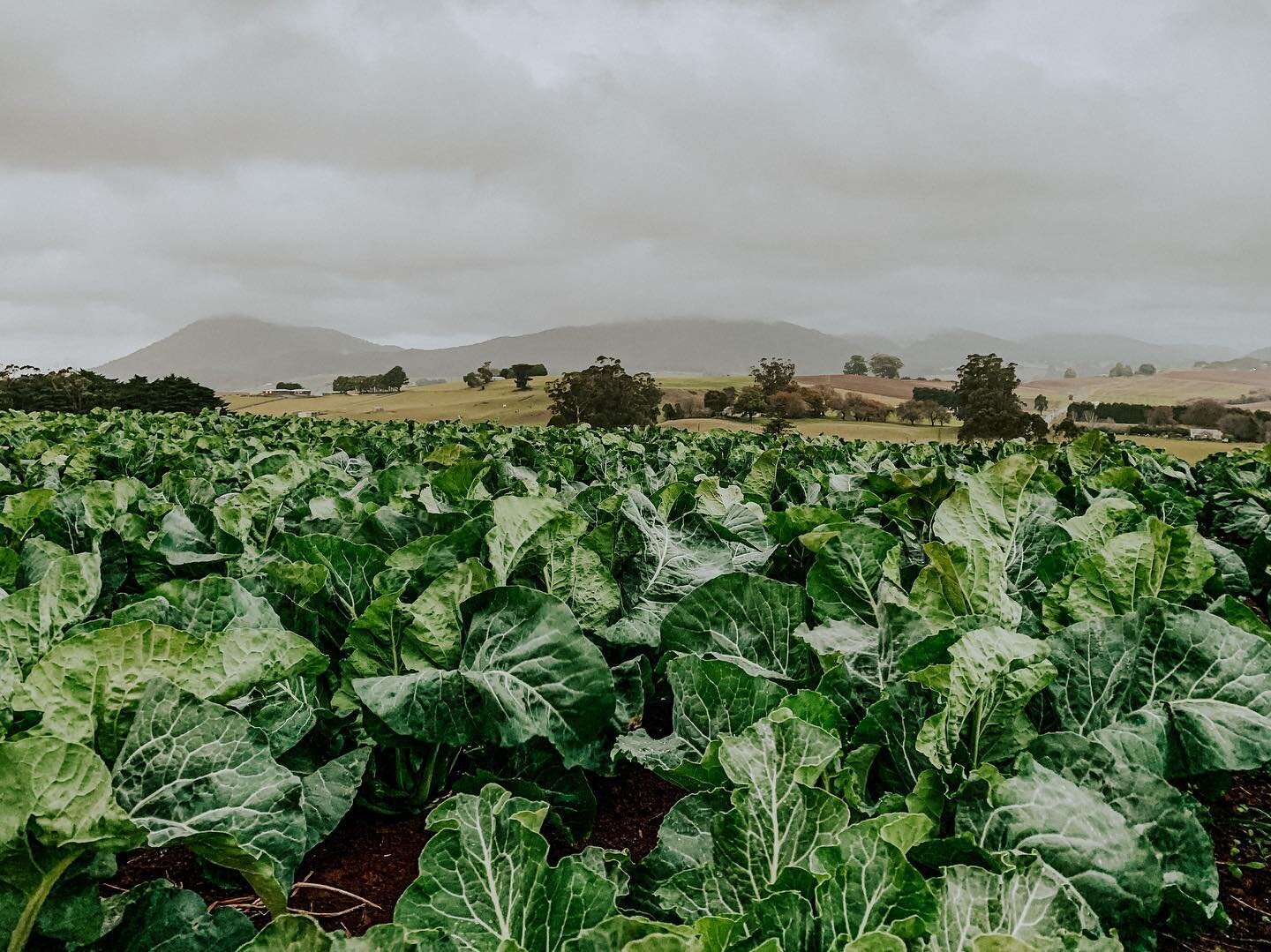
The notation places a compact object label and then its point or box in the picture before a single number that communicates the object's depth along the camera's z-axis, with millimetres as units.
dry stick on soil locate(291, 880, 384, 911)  2278
